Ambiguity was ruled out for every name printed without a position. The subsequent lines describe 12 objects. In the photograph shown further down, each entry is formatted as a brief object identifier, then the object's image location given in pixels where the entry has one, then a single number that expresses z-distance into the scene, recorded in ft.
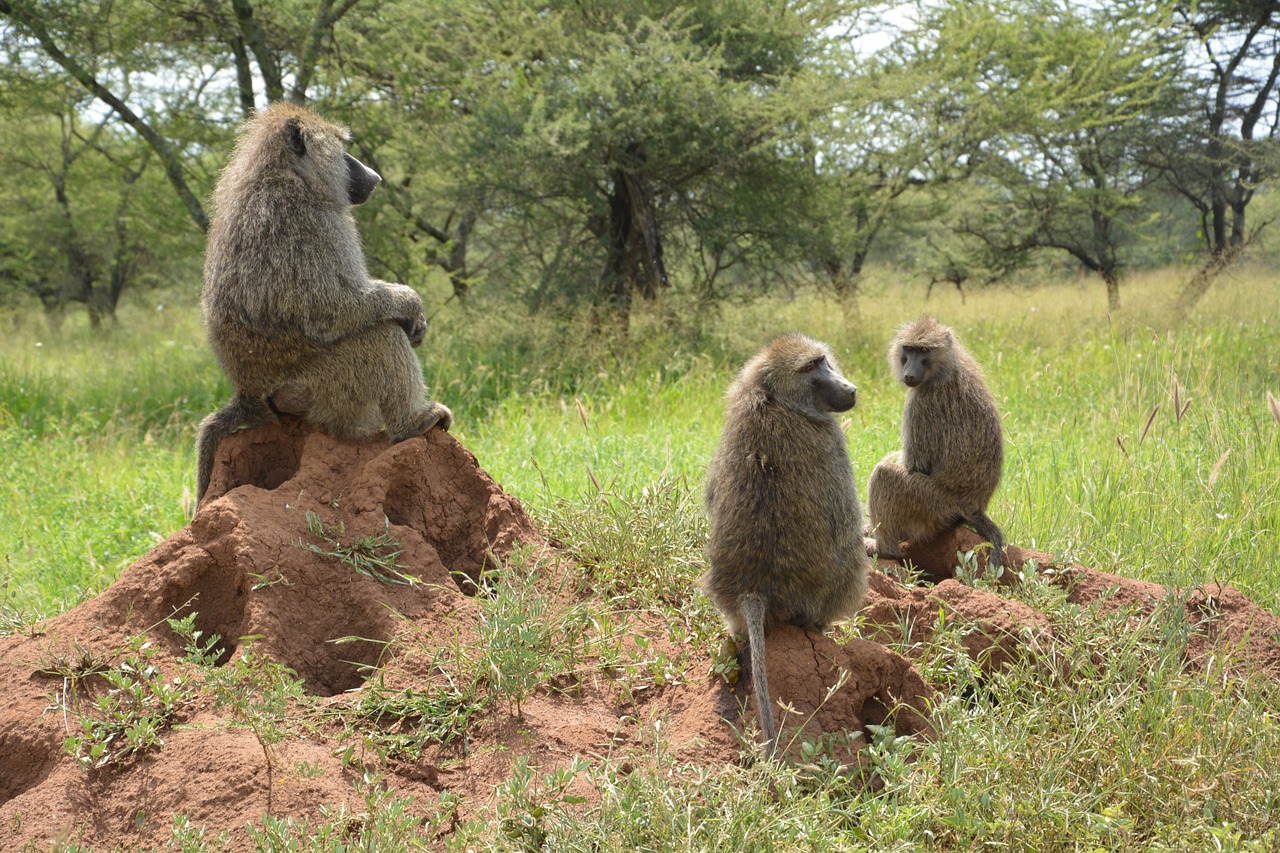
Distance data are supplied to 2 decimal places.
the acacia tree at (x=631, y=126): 34.32
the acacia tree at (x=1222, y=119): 55.11
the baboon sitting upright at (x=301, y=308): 12.69
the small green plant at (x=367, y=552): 11.66
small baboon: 14.90
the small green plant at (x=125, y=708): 9.40
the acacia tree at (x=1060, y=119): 42.32
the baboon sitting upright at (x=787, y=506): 10.88
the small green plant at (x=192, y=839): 8.30
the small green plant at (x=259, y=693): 9.41
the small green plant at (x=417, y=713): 10.00
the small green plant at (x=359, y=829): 8.26
